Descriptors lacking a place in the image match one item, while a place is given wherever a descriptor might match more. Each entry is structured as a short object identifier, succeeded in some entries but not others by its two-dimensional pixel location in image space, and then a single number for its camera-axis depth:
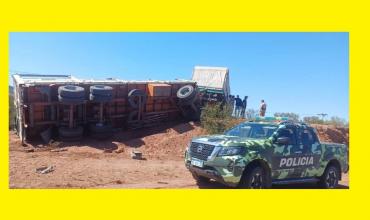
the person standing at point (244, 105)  25.01
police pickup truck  9.11
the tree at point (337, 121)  27.72
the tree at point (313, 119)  27.02
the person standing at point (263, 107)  24.16
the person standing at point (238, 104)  24.91
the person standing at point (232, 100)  24.58
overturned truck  17.64
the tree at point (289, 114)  25.45
